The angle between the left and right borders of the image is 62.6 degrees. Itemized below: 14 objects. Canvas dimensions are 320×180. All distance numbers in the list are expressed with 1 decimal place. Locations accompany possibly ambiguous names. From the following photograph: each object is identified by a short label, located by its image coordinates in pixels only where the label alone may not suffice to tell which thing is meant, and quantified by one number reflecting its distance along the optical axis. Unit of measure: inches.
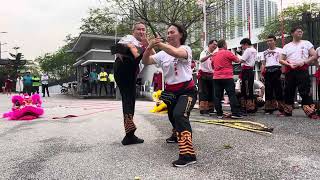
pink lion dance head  255.6
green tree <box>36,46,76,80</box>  1735.3
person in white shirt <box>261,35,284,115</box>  225.5
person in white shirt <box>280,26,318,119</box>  205.3
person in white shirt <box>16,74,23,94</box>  1035.1
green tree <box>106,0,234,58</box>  770.3
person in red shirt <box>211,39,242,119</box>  215.9
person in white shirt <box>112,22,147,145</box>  141.7
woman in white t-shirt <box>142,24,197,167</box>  115.6
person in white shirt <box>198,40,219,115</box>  240.9
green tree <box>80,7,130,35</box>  834.3
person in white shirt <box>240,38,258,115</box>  228.7
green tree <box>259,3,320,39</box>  981.5
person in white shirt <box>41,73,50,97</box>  710.9
